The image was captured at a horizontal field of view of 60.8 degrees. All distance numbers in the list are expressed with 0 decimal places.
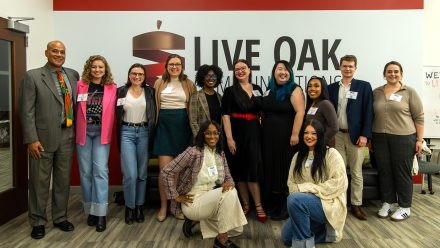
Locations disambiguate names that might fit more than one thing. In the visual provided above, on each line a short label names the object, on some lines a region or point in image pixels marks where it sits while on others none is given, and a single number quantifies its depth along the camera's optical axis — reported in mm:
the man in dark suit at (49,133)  3086
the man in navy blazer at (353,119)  3627
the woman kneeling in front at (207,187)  2842
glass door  3529
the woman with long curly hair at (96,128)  3307
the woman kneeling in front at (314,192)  2664
